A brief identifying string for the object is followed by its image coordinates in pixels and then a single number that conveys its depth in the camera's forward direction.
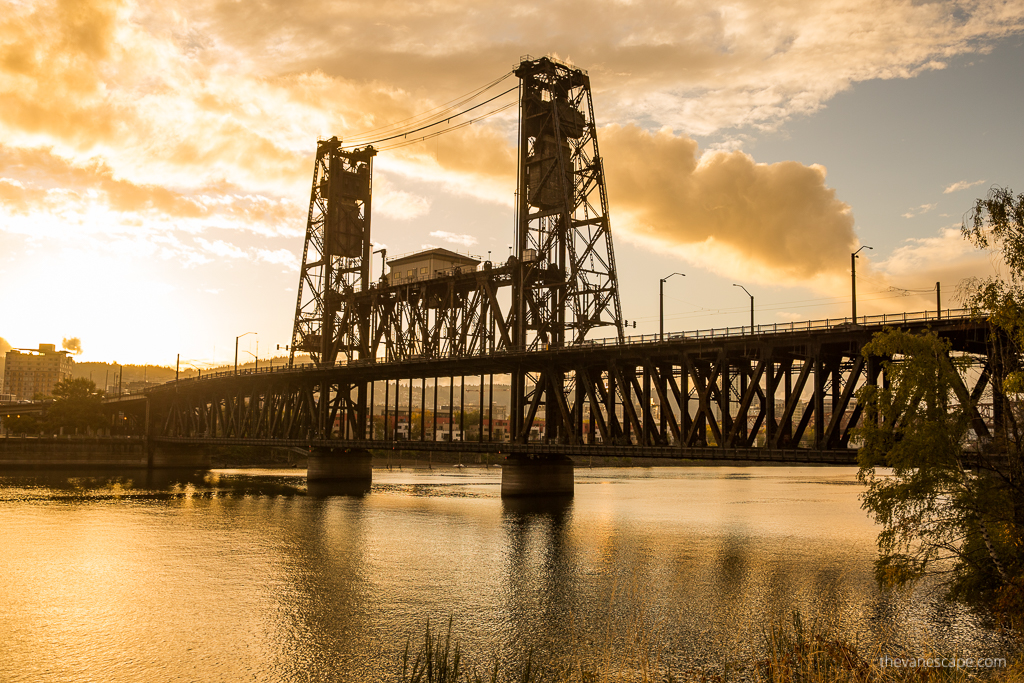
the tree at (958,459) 26.72
